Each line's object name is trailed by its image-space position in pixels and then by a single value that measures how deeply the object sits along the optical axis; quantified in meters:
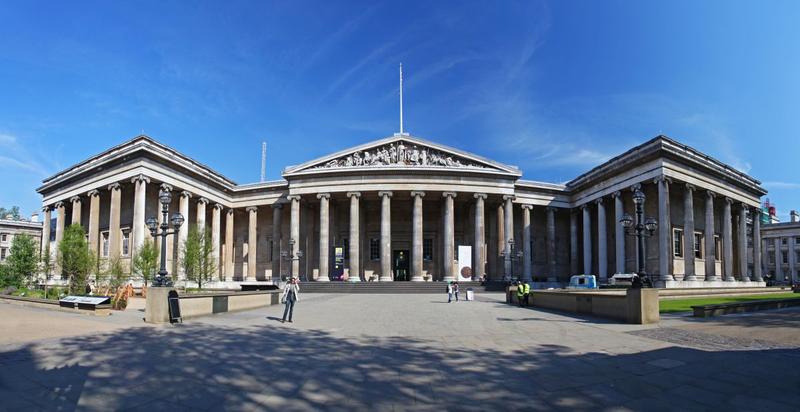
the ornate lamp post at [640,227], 16.16
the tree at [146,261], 35.06
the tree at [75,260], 35.78
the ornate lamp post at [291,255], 43.90
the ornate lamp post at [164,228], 17.23
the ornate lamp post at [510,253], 44.59
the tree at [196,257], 37.41
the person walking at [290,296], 17.00
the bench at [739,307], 18.22
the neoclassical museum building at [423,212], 42.88
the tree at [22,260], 40.97
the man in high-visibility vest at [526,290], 25.09
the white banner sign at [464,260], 43.06
